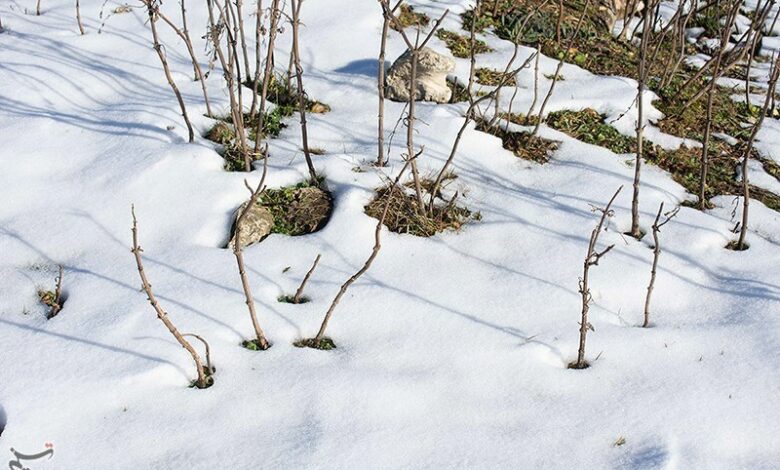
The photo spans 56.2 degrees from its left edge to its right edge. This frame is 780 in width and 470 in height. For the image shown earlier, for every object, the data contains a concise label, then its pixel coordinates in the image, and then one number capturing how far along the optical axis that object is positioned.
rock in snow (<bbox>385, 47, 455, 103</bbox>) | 5.12
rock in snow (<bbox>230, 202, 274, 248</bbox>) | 3.83
